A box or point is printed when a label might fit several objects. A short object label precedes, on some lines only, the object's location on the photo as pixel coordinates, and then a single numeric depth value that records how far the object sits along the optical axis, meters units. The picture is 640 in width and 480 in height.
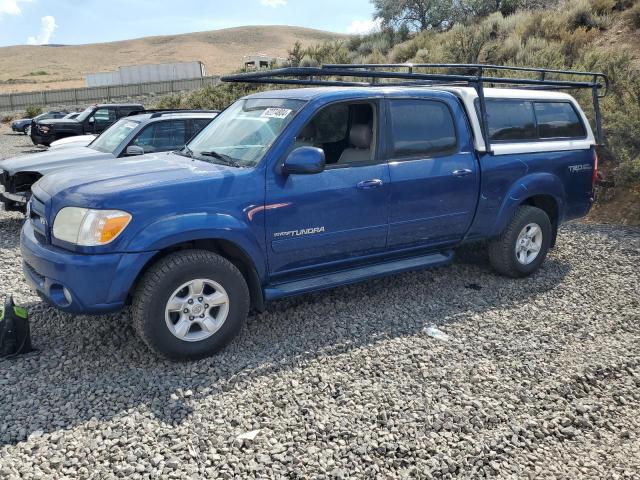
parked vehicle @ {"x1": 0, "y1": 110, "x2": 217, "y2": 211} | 7.70
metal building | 54.88
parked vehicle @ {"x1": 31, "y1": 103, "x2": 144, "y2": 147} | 17.88
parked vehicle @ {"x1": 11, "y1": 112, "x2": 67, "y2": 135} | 27.10
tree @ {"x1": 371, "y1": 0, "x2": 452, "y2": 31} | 27.69
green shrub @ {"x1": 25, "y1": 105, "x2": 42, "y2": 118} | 34.71
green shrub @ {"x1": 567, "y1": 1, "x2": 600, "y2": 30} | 18.27
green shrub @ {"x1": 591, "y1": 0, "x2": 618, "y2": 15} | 18.56
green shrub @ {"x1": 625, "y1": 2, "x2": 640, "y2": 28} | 16.47
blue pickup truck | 3.85
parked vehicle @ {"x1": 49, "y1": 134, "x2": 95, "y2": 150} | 9.82
